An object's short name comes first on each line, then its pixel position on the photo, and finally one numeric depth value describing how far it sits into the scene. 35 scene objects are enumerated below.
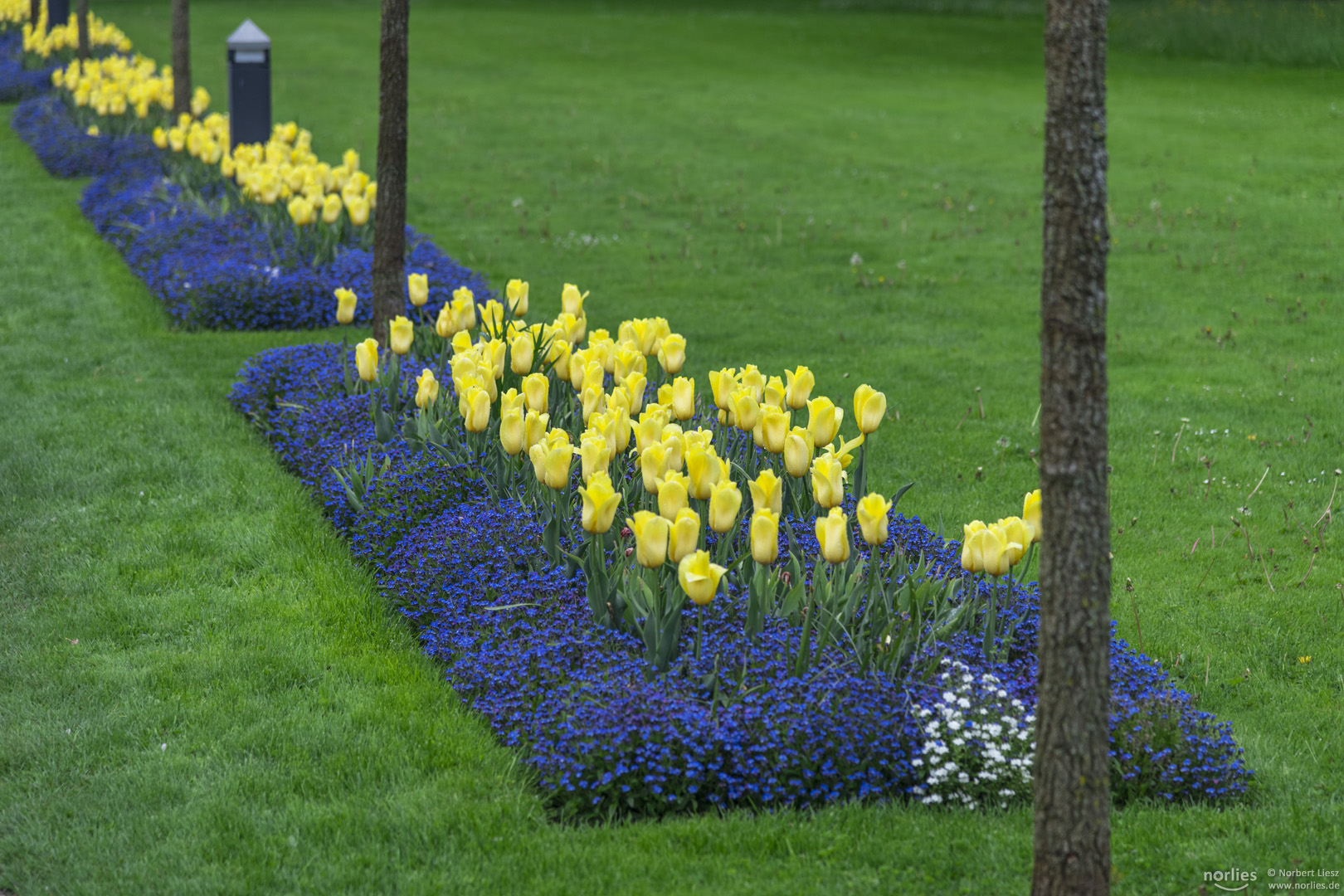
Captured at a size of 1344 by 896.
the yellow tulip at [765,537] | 9.36
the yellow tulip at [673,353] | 13.08
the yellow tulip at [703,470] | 10.11
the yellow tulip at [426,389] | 13.21
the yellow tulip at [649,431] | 10.80
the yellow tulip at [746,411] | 11.35
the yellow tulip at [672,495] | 9.75
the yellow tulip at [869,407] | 10.98
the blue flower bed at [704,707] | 8.80
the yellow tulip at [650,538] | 9.27
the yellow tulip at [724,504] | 9.68
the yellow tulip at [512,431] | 11.48
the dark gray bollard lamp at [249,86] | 26.02
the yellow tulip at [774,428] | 10.73
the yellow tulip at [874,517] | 9.58
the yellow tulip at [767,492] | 9.70
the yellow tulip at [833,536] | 9.34
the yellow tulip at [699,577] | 8.87
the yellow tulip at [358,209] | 21.37
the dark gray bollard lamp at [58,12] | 47.00
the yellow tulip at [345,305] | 15.37
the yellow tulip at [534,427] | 11.18
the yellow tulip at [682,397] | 11.63
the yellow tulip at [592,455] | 10.46
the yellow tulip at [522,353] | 13.22
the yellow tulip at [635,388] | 11.95
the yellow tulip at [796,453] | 10.66
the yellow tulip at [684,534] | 9.24
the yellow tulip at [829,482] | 10.02
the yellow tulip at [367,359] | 13.69
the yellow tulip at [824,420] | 10.92
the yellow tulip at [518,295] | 15.21
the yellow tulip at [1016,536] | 9.44
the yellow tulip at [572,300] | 14.40
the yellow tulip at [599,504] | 9.79
